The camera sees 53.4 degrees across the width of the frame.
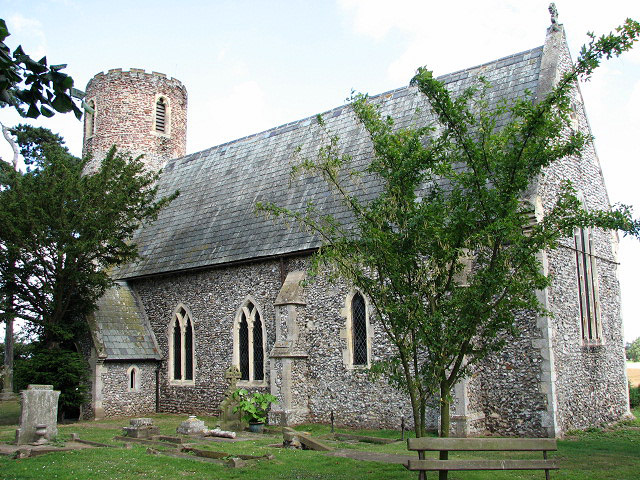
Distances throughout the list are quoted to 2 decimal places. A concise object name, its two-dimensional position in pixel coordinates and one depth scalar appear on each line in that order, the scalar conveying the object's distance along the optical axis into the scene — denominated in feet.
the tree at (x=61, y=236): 61.98
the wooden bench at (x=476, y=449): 24.59
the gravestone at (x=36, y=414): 45.78
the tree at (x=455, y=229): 28.02
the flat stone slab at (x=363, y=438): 44.80
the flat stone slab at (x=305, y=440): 41.04
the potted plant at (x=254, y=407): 53.57
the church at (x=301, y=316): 47.98
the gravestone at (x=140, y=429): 47.96
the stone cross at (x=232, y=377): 59.11
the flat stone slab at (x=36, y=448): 39.24
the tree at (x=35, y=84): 14.84
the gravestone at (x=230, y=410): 55.77
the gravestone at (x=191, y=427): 50.16
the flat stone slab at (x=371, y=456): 36.22
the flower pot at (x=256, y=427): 53.67
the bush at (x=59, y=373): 64.08
